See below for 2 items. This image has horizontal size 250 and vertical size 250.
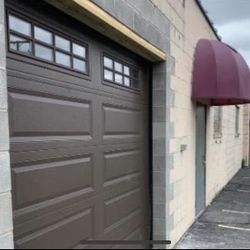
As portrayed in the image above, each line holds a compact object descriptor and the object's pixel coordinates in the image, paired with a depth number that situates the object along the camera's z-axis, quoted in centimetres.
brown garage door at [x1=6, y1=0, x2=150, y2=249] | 271
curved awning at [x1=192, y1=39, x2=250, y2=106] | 688
